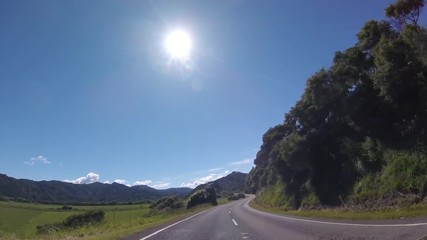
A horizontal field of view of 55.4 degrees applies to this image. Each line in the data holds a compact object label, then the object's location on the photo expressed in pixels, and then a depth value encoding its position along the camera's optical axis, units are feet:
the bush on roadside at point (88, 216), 145.22
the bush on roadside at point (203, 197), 276.33
